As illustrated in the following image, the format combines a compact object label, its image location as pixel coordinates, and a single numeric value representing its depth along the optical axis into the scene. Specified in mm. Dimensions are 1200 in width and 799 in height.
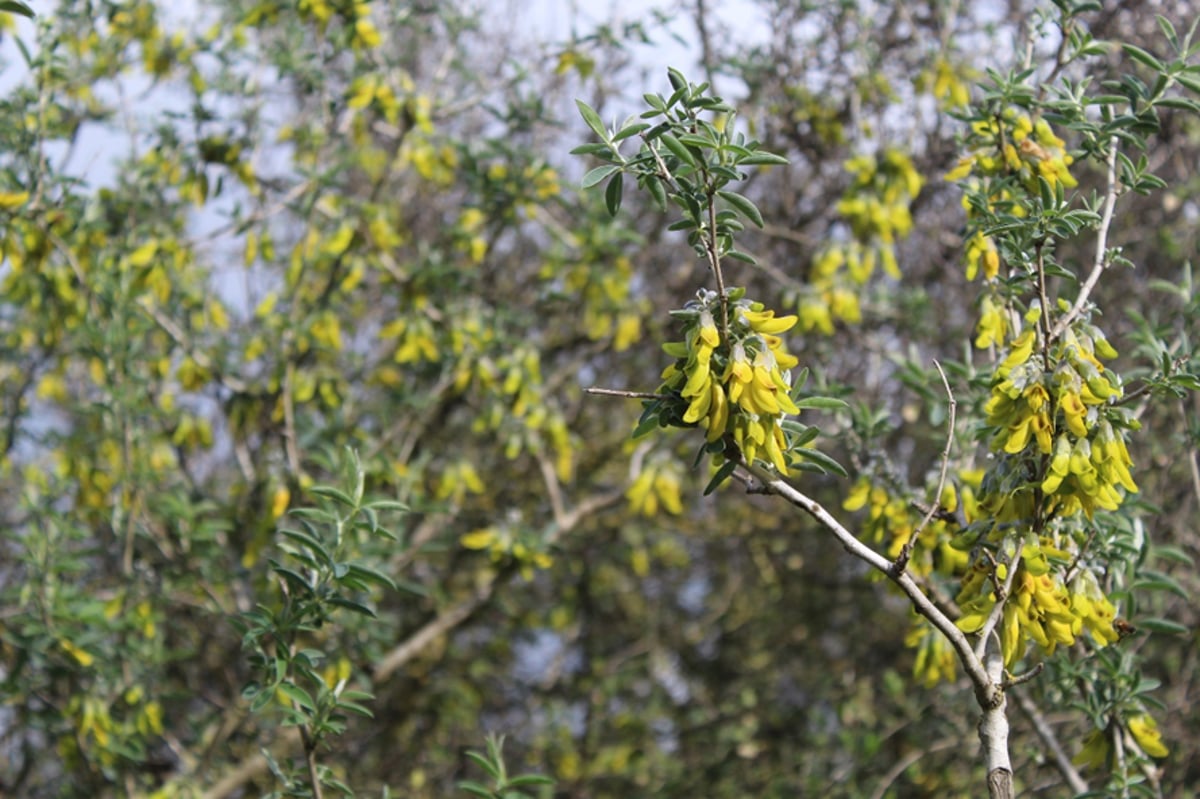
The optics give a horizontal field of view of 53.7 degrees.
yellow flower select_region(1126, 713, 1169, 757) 2100
